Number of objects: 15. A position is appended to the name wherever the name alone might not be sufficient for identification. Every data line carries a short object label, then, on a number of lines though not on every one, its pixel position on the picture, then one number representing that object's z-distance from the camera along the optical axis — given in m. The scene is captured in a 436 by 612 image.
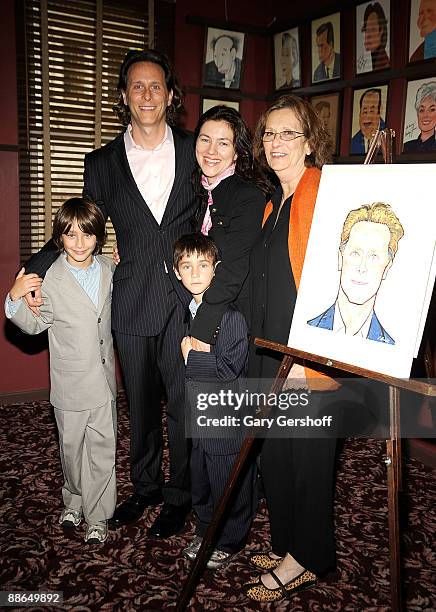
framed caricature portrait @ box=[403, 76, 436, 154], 3.04
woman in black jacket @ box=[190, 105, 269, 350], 2.08
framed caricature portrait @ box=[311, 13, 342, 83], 3.60
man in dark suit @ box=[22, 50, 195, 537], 2.30
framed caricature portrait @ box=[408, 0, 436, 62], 2.99
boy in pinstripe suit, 2.03
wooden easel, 1.50
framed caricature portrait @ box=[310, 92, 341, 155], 3.65
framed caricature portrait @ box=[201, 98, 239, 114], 4.08
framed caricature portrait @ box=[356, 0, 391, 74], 3.28
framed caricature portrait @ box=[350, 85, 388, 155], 3.38
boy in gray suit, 2.21
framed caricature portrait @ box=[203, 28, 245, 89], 4.00
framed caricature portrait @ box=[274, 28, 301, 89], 3.93
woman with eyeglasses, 1.90
